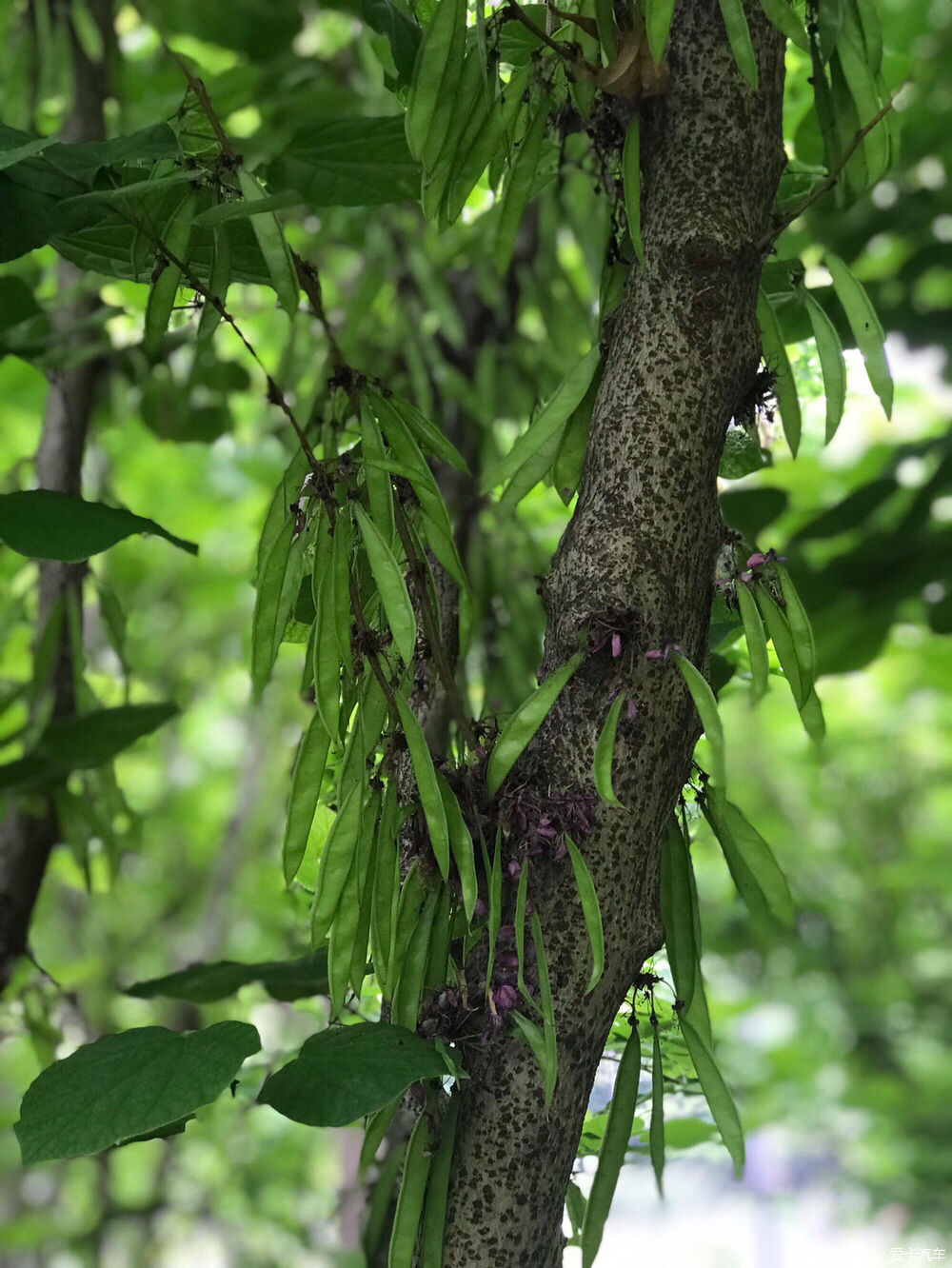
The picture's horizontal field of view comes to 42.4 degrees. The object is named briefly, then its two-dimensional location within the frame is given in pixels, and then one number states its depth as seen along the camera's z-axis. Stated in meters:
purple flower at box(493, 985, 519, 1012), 0.50
